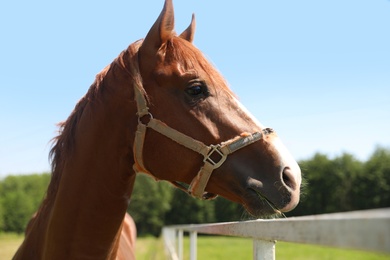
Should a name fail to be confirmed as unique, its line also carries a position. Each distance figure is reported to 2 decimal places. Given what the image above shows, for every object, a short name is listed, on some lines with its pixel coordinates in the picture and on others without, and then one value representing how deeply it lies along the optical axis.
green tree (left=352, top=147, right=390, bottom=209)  45.38
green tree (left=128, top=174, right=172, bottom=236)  49.12
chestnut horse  2.30
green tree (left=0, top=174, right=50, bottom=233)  43.96
